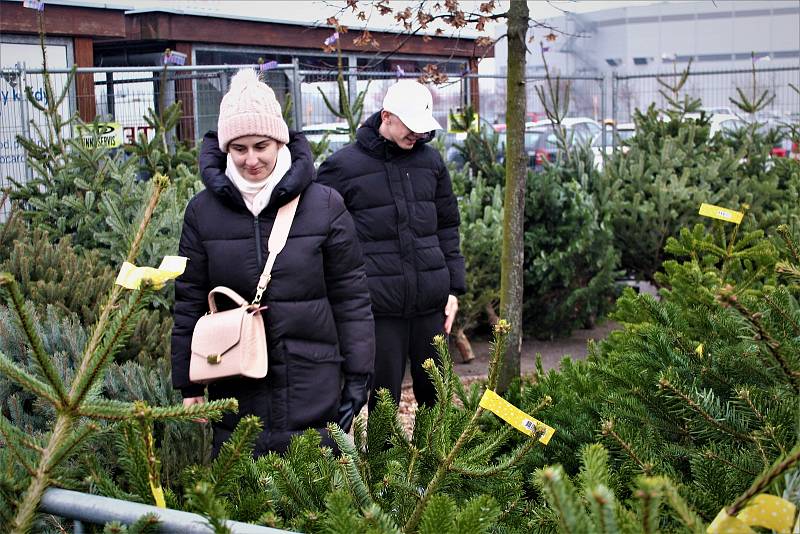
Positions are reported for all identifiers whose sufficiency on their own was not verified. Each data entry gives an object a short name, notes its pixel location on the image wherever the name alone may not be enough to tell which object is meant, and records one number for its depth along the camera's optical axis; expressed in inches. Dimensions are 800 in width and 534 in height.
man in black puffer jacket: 179.9
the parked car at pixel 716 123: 417.8
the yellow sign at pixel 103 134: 274.3
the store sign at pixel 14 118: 325.4
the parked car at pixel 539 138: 519.3
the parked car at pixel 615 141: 402.4
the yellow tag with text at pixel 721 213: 178.4
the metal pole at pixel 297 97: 329.1
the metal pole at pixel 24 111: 319.2
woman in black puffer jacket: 132.3
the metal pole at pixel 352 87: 375.6
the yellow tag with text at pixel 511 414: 77.8
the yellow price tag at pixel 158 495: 63.6
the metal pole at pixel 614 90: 518.3
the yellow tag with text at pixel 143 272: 68.9
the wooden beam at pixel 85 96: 369.7
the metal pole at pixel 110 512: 56.6
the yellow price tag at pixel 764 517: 48.7
